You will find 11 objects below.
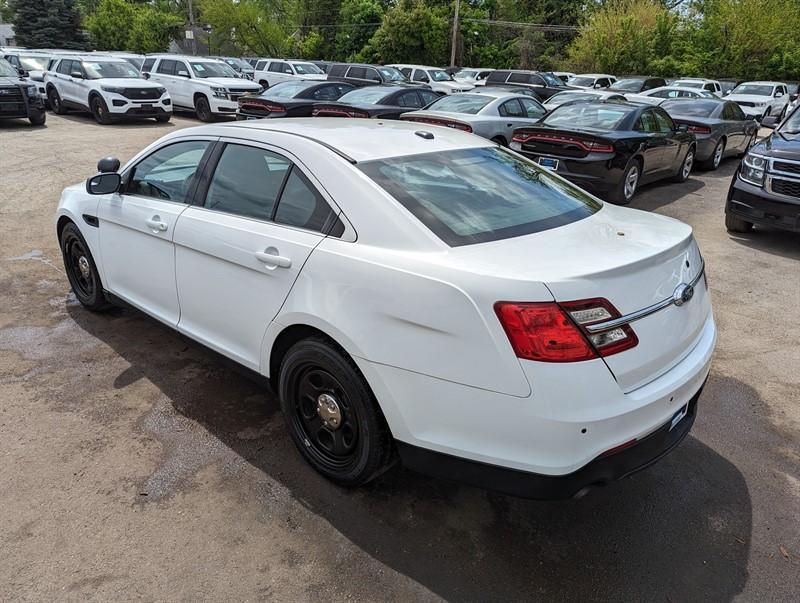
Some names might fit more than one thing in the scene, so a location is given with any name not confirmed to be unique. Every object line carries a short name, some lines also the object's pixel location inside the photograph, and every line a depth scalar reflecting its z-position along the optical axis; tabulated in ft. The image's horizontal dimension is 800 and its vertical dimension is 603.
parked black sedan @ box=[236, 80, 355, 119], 44.16
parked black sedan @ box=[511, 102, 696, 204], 27.04
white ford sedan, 7.20
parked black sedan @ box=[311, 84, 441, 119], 39.50
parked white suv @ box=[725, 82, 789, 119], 76.49
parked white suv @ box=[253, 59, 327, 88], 79.92
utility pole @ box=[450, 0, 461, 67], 126.19
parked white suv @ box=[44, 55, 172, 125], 51.13
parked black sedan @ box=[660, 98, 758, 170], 38.70
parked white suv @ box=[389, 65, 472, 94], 78.59
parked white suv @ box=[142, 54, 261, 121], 54.80
